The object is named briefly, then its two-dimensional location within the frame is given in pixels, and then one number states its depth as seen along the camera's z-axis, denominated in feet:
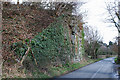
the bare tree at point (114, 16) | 74.97
